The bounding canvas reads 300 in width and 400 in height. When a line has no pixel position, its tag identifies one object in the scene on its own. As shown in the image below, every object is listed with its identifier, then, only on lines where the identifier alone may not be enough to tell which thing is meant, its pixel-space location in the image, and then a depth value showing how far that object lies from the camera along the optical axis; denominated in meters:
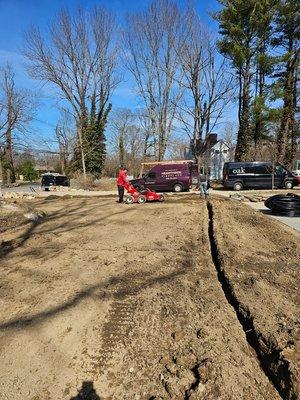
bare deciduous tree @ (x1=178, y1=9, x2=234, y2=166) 34.94
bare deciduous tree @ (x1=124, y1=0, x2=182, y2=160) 37.72
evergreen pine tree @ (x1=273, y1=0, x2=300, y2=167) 30.36
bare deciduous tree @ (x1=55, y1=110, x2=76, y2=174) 60.33
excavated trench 3.39
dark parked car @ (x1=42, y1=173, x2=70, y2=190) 32.95
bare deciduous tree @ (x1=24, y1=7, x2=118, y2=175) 37.84
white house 48.47
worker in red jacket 15.92
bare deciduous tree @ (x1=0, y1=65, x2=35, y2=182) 28.62
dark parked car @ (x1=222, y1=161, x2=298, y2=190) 24.98
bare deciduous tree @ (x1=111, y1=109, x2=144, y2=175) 61.09
